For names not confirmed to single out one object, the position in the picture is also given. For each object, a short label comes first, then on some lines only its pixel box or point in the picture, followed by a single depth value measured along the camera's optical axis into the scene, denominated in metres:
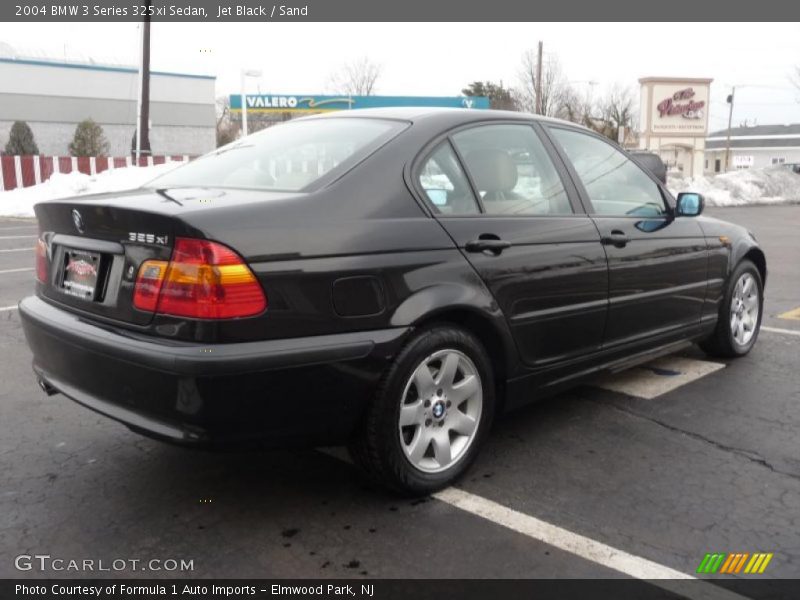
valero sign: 43.03
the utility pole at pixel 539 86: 35.21
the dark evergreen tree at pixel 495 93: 48.88
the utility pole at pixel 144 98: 22.70
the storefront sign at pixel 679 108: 49.78
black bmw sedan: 2.62
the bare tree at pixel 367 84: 59.53
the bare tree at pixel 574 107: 48.19
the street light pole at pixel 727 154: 76.80
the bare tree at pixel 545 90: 43.62
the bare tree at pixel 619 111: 60.56
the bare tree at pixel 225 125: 54.72
